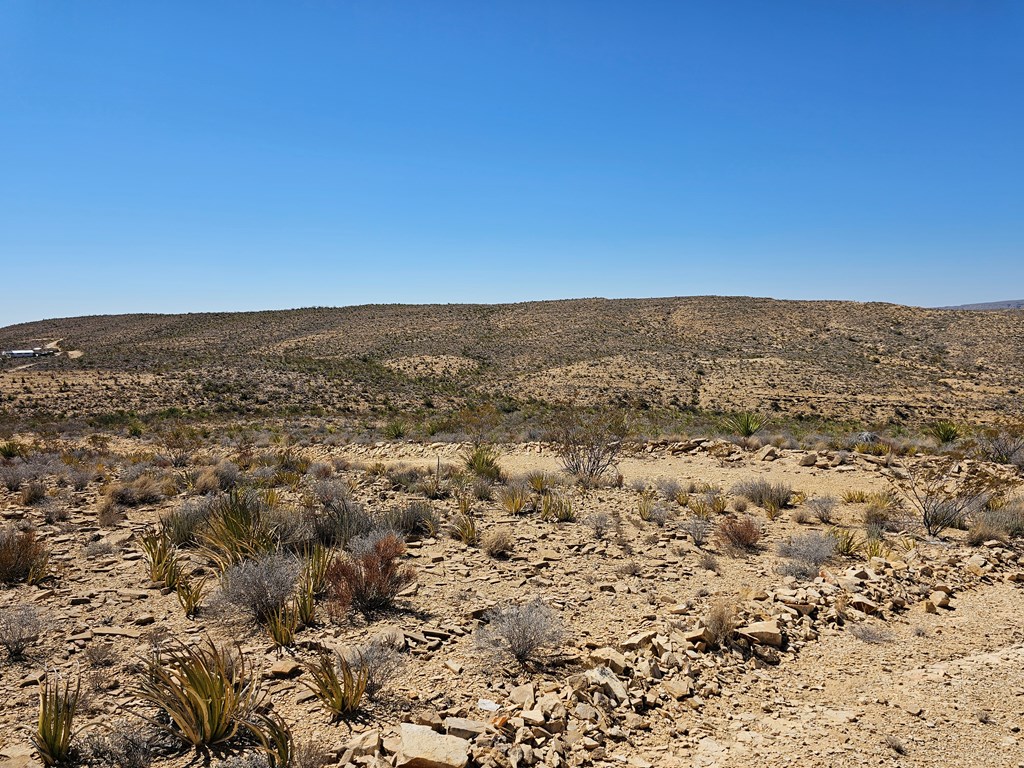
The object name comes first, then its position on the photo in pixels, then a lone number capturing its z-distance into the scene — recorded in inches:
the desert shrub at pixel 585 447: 506.0
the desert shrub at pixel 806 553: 273.3
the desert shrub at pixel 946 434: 696.5
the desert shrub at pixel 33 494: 377.1
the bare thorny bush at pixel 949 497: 345.4
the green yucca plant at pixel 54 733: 133.2
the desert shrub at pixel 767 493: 411.5
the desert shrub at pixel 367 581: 222.2
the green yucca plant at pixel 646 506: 368.7
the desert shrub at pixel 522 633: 187.2
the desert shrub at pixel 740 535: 316.3
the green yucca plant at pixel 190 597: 214.4
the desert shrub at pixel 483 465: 493.7
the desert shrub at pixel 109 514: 331.3
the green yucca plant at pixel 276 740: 131.0
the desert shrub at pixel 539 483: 440.8
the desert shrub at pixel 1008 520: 328.8
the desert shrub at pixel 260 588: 208.4
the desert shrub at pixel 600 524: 335.9
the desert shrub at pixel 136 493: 385.6
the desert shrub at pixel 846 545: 301.4
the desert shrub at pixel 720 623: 198.2
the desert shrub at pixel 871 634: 207.0
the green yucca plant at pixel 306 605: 205.3
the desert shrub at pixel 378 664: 164.9
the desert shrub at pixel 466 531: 315.9
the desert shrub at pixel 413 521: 326.3
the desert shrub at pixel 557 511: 364.8
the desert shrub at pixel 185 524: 301.6
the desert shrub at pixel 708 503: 377.4
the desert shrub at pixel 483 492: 416.2
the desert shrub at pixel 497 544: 298.7
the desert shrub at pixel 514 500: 379.6
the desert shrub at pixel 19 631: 180.7
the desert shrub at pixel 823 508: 370.9
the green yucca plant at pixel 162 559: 242.5
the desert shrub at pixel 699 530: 322.3
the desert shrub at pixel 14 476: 417.1
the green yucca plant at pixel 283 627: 189.6
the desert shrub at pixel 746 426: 754.8
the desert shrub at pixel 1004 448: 521.7
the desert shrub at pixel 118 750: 135.4
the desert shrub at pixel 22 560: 242.7
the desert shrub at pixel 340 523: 300.7
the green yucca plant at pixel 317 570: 224.5
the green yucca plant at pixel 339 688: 153.1
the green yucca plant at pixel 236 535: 264.7
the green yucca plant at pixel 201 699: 142.0
